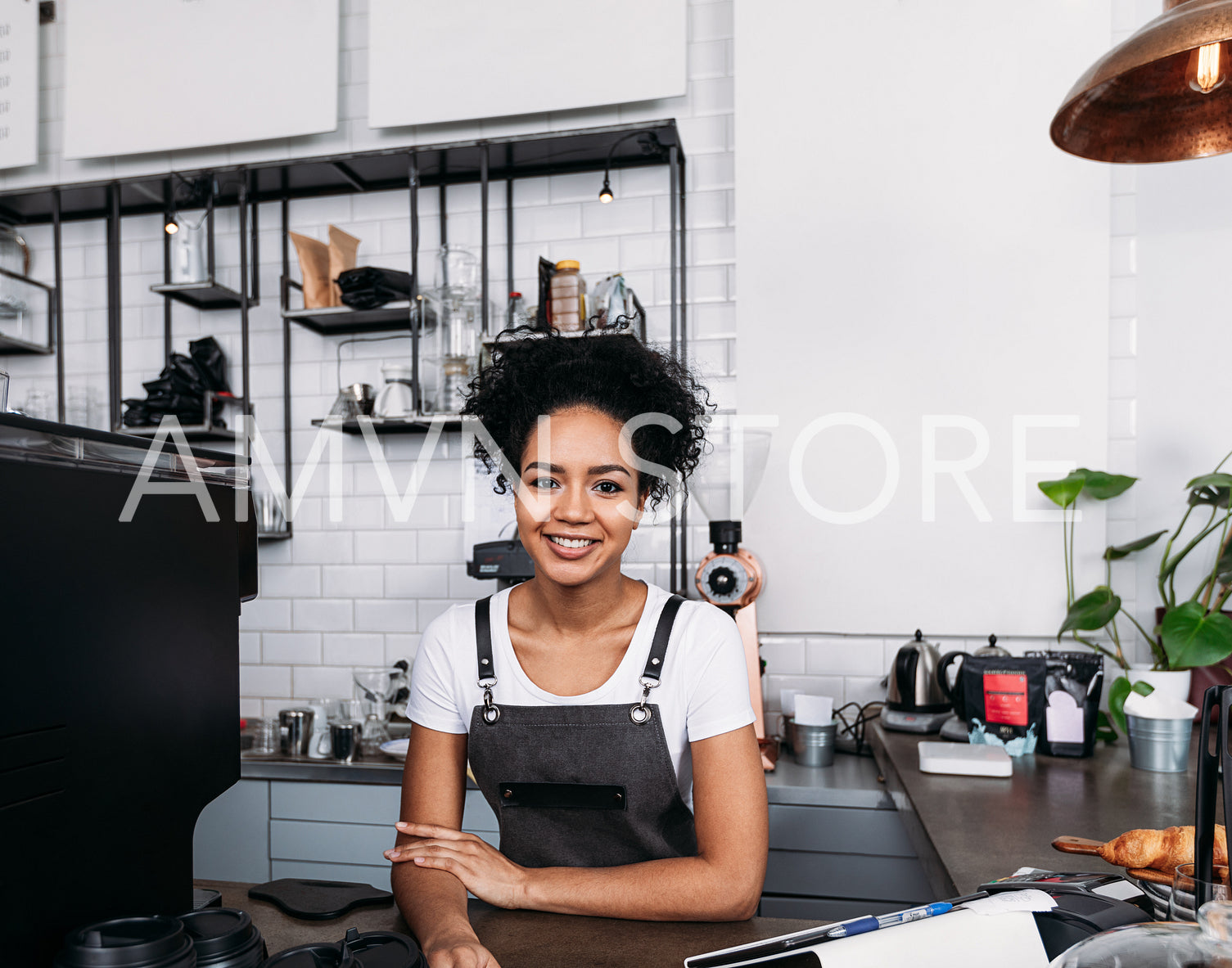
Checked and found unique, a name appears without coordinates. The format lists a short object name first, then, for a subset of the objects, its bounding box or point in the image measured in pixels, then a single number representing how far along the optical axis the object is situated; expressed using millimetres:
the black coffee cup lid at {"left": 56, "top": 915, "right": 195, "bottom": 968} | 641
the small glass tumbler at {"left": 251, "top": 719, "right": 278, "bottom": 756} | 2770
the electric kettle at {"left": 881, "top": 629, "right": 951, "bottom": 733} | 2322
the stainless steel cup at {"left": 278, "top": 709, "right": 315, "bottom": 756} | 2652
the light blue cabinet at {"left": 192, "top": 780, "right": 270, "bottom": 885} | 2521
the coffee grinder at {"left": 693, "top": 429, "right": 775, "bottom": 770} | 2346
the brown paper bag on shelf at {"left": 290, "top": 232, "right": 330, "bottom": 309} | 2883
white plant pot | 2021
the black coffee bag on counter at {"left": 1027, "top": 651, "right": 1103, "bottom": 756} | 2018
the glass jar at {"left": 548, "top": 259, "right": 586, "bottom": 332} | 2619
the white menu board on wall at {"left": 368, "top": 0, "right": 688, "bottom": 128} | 2830
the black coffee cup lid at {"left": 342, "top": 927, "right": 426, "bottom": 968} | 734
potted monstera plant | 1943
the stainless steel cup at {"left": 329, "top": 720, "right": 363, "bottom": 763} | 2508
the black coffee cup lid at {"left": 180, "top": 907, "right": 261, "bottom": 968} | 704
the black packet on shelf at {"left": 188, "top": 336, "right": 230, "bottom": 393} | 3070
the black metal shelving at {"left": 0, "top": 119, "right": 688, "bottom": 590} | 2777
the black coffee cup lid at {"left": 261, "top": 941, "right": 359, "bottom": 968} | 694
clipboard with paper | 737
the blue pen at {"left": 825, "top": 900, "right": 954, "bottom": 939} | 786
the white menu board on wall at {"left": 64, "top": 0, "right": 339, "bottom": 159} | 3086
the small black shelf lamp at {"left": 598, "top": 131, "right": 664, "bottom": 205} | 2730
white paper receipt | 778
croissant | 1003
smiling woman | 1397
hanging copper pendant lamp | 1438
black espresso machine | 682
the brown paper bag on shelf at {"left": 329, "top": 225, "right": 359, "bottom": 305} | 2916
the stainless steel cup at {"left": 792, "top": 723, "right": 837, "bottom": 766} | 2344
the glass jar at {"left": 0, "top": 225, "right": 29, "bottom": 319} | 3204
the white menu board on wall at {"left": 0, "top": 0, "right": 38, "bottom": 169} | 3344
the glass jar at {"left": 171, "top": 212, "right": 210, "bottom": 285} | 3006
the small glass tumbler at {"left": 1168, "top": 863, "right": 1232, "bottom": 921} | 684
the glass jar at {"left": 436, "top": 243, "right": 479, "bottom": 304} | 2891
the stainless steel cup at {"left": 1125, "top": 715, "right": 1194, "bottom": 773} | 1842
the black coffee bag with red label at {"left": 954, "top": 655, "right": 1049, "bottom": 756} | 2059
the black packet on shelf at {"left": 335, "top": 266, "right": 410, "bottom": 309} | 2803
